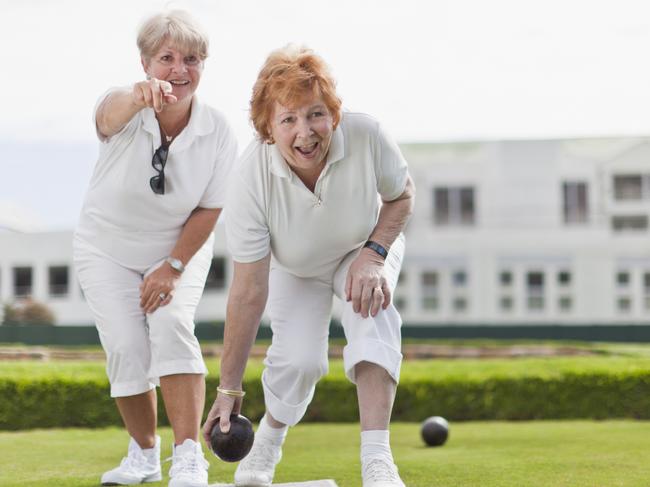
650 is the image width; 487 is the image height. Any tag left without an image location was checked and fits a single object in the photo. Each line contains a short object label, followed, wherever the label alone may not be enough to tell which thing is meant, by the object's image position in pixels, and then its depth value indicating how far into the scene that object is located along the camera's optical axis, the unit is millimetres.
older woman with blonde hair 3629
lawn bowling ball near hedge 6059
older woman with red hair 3016
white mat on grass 3635
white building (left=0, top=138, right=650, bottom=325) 28516
